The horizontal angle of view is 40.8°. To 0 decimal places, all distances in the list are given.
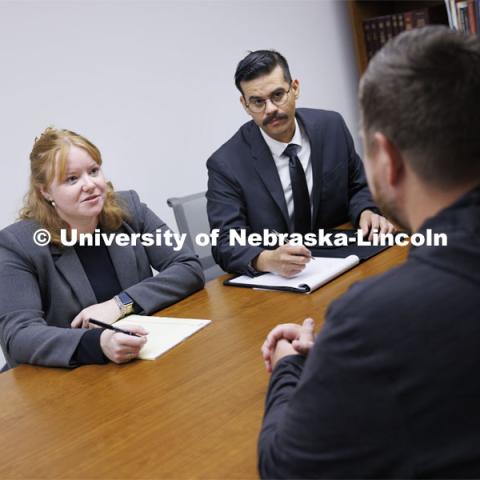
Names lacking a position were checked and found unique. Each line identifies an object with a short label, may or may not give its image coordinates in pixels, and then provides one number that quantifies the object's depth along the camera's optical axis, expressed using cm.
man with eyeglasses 260
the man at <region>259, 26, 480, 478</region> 78
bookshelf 421
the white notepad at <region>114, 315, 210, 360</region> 170
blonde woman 202
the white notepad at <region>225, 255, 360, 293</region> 194
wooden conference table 118
